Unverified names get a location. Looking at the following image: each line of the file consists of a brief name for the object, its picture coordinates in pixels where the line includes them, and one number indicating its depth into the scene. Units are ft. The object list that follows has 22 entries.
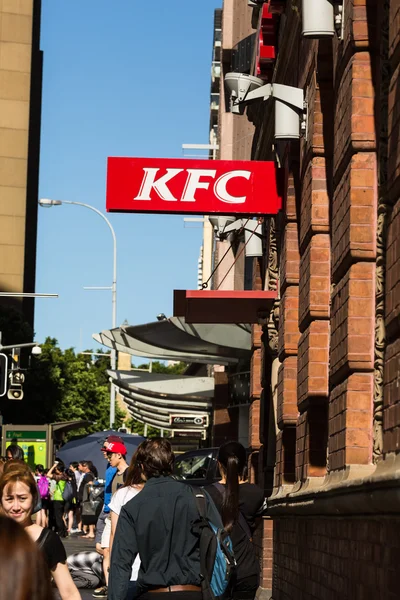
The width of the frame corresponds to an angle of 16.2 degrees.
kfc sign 42.04
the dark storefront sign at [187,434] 151.33
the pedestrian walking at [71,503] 117.60
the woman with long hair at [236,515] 28.19
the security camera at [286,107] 40.96
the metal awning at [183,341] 86.33
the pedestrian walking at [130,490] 28.05
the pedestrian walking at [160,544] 22.20
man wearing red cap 42.37
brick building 22.71
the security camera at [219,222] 64.75
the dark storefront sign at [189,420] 143.33
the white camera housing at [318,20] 31.07
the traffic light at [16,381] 138.92
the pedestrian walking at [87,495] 83.08
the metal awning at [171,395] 132.26
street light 168.66
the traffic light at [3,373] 137.90
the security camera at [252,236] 62.28
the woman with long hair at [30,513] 18.70
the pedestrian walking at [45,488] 94.48
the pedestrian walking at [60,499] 106.52
